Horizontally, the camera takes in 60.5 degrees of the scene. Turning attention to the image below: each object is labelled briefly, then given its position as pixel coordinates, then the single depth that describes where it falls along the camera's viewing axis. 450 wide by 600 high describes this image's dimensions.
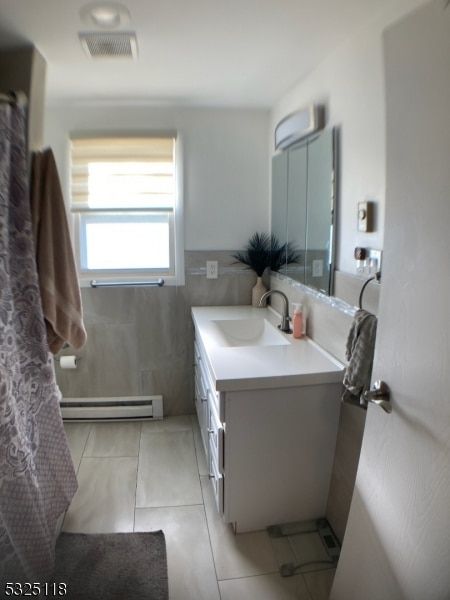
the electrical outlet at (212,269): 2.72
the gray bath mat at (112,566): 1.52
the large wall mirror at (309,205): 1.79
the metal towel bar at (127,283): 2.67
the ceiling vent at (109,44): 1.59
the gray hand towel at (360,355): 1.32
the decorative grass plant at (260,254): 2.64
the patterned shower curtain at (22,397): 1.36
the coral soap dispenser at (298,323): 2.05
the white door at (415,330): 0.85
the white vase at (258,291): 2.71
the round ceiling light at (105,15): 1.37
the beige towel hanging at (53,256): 1.57
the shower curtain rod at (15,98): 1.43
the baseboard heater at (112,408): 2.78
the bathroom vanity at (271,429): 1.61
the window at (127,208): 2.56
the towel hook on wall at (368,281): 1.39
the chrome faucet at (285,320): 2.18
